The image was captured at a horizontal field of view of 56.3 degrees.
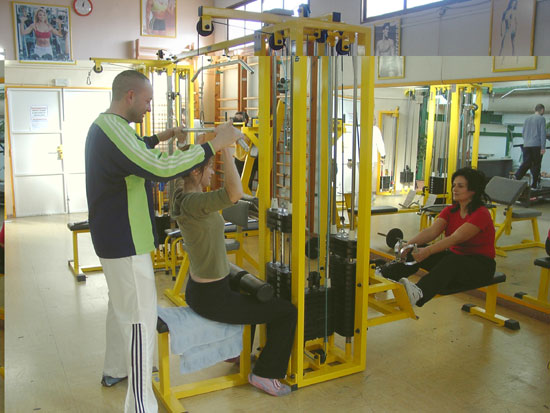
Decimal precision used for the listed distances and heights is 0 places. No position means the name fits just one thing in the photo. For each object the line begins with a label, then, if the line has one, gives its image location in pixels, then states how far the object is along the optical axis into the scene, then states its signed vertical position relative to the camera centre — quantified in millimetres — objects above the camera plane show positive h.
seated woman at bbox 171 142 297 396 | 2268 -663
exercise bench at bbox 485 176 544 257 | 3699 -467
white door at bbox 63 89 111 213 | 7504 +37
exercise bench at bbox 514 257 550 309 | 3554 -1026
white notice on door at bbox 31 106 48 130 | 7441 +245
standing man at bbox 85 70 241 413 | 1938 -272
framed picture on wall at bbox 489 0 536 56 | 3398 +754
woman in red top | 3061 -695
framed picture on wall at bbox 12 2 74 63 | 7090 +1417
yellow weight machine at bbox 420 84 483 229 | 3986 +22
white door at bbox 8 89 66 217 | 7262 -170
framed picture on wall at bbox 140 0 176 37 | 7836 +1782
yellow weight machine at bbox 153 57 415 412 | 2482 -552
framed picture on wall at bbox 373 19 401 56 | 4344 +849
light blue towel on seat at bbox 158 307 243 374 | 2371 -945
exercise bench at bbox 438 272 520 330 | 3326 -1198
